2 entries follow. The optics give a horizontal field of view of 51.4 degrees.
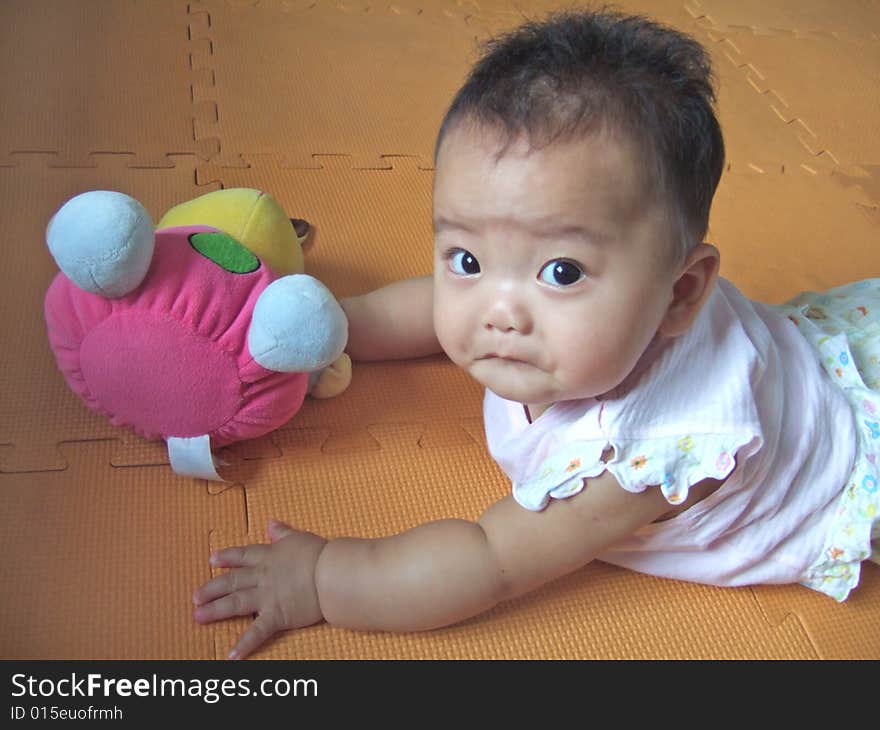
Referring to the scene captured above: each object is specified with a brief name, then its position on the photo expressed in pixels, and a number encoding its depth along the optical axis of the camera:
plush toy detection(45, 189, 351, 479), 0.81
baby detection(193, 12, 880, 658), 0.66
